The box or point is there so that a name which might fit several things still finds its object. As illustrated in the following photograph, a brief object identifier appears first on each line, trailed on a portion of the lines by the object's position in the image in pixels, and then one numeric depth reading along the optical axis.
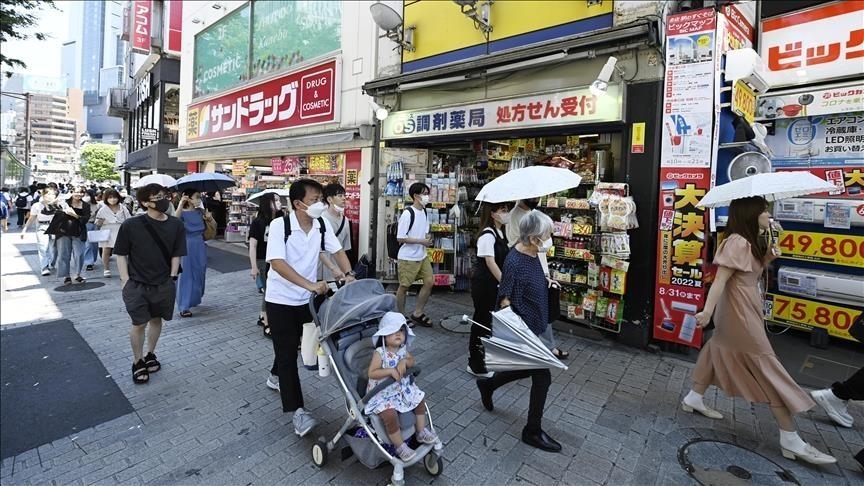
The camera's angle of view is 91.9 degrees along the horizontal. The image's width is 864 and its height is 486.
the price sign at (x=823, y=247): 5.08
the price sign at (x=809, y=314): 5.16
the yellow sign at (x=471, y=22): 5.95
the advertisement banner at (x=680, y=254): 4.72
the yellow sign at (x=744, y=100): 4.71
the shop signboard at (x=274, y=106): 9.84
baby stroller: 2.61
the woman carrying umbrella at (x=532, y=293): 3.10
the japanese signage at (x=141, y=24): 19.97
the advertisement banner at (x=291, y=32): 9.96
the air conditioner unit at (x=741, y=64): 4.50
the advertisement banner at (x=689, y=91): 4.64
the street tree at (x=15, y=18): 6.09
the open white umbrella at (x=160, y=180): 6.81
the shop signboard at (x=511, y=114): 5.43
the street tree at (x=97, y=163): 55.62
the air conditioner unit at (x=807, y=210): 4.97
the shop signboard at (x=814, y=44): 4.97
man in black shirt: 3.95
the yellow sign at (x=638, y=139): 5.07
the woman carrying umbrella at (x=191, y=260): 6.16
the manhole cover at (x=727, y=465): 2.82
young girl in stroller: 2.60
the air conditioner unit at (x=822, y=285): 4.98
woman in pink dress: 3.00
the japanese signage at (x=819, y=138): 5.06
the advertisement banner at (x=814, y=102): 4.93
